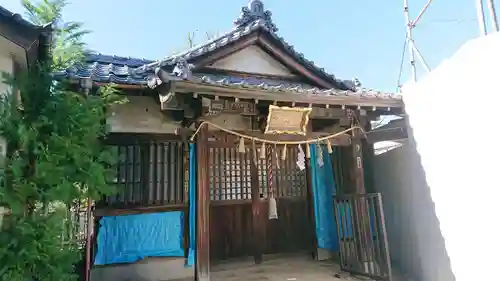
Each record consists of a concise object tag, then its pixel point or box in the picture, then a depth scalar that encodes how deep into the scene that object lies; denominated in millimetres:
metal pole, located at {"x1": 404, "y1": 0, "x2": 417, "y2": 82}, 6602
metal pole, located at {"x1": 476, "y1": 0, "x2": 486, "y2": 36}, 4520
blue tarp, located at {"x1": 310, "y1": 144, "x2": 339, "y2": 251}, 7129
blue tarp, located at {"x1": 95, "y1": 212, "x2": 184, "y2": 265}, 5223
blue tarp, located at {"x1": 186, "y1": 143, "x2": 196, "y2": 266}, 5672
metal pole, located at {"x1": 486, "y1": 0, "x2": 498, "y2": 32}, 4254
